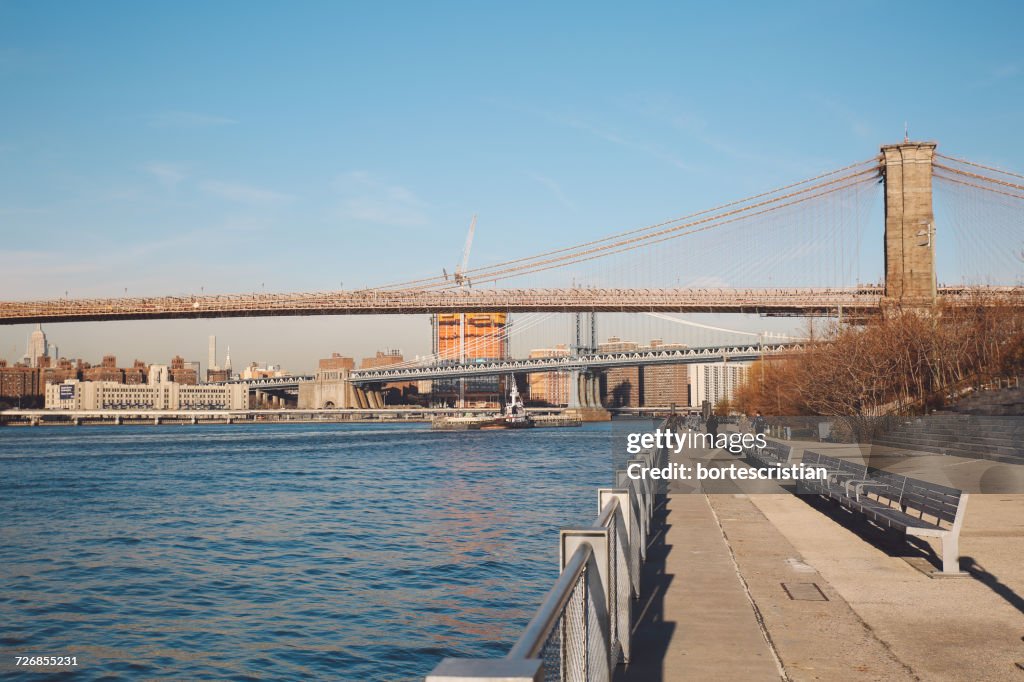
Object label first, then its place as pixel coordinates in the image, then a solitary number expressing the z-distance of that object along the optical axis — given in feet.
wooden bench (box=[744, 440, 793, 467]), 65.82
